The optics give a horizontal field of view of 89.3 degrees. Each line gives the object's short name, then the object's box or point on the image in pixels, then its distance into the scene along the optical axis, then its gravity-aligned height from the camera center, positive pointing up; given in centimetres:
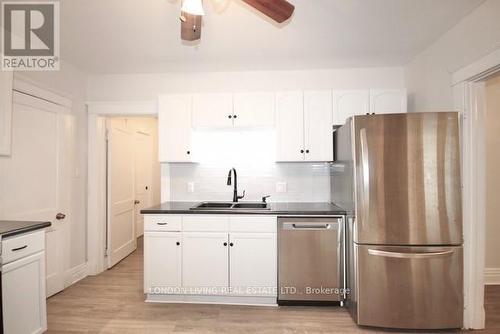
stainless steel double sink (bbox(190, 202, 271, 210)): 284 -41
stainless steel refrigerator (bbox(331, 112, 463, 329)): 199 -43
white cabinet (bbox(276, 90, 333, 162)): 273 +51
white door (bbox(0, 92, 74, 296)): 225 -1
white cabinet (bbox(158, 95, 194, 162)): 282 +46
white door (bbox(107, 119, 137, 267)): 338 -30
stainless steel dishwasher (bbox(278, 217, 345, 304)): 236 -85
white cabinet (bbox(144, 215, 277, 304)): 242 -86
